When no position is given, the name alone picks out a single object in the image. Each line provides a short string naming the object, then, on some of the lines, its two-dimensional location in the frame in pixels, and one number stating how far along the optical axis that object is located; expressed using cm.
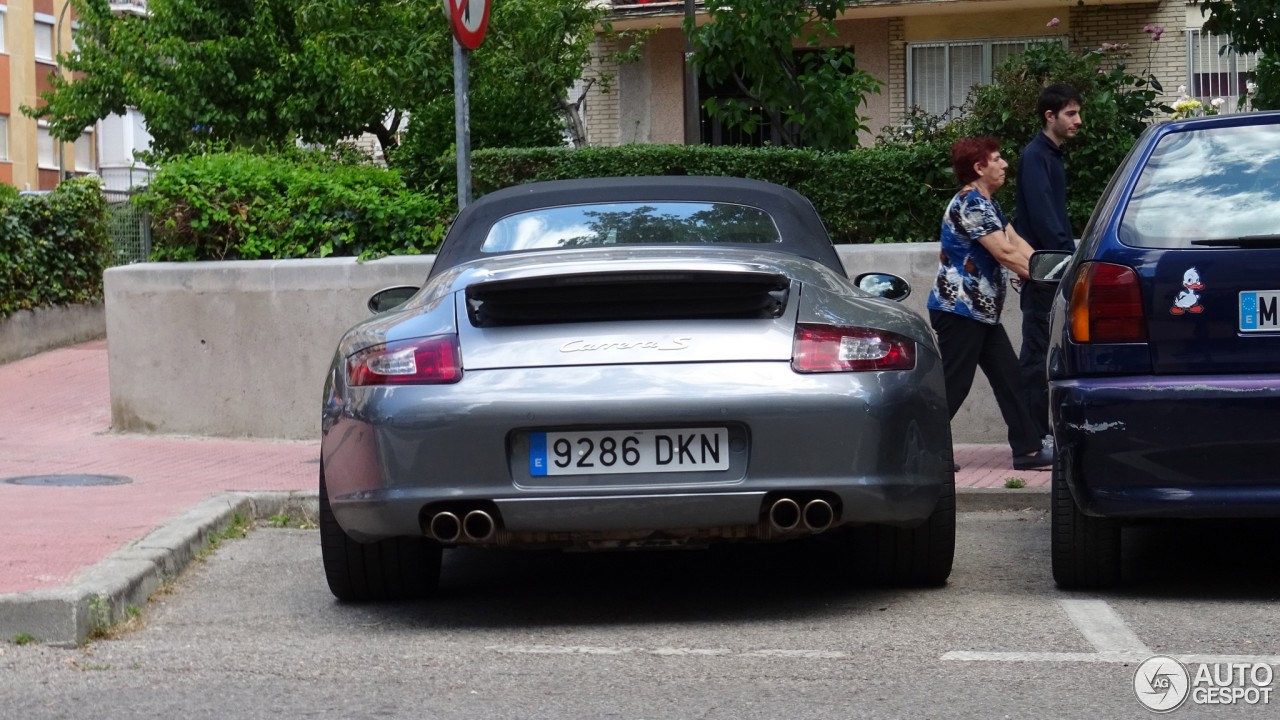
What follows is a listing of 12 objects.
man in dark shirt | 876
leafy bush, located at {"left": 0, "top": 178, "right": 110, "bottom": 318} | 1595
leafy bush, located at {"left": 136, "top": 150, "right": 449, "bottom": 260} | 1109
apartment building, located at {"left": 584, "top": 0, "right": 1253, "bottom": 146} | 2470
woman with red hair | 866
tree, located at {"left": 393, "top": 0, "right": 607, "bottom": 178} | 1716
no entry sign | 904
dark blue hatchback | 537
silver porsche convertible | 528
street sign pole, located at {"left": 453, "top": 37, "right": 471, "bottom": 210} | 920
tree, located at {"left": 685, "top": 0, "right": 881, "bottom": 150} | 1217
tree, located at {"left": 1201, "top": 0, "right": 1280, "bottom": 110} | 1065
